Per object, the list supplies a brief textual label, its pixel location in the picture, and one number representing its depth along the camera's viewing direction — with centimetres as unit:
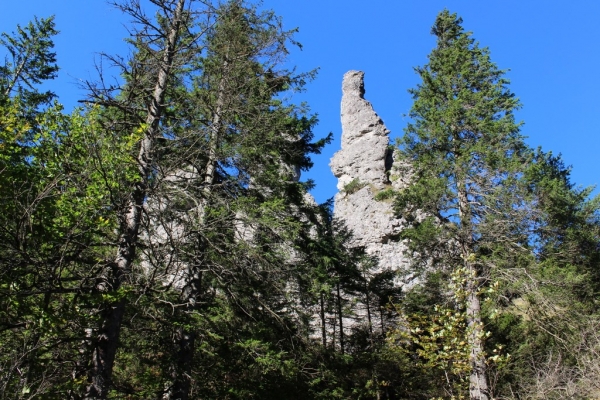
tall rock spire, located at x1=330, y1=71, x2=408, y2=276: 4294
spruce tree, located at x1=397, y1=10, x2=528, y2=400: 1102
